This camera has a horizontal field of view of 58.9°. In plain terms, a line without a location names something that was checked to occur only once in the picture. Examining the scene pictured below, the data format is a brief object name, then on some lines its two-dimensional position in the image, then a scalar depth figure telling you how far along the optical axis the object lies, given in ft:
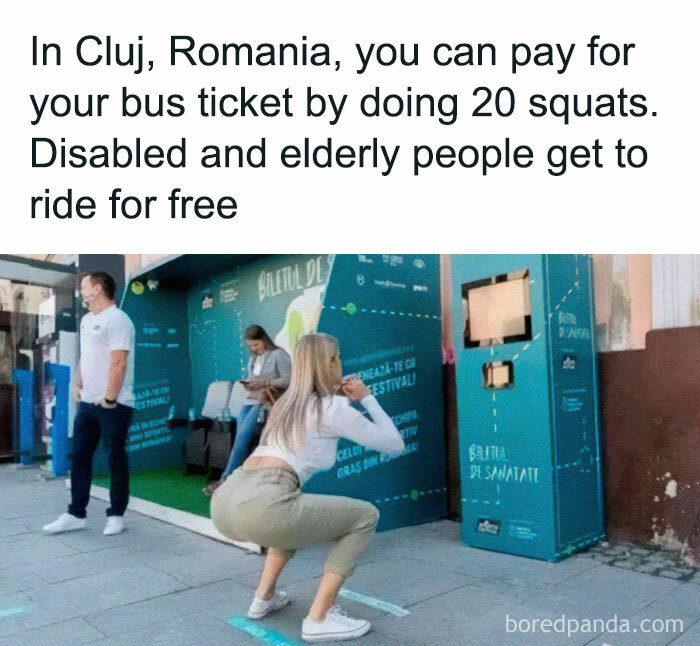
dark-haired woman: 17.13
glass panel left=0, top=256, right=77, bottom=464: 25.07
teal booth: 14.20
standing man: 14.49
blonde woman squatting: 8.28
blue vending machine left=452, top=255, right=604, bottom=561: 11.91
